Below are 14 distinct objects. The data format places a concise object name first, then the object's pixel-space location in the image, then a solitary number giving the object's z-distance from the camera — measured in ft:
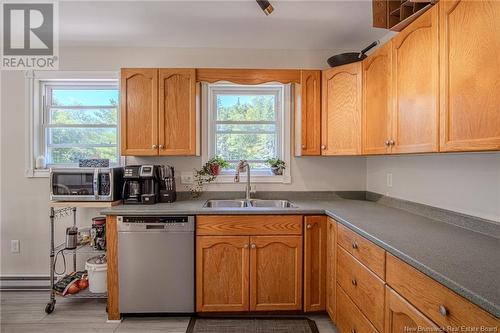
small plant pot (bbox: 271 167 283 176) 9.66
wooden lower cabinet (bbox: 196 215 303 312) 7.55
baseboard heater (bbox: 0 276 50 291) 9.52
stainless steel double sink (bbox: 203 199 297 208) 9.21
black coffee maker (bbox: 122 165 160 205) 8.30
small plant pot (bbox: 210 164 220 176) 9.45
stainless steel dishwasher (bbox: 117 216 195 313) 7.50
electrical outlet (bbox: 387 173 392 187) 8.39
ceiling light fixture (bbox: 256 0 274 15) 6.61
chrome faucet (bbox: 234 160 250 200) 9.12
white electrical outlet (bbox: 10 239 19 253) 9.63
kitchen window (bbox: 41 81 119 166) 9.91
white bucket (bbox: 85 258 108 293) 8.25
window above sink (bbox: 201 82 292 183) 9.82
